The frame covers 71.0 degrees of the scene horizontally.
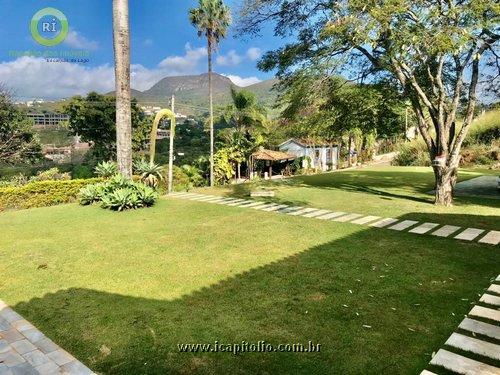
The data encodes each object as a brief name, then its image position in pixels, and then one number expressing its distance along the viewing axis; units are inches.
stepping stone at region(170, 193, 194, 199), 666.2
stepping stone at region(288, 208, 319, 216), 474.6
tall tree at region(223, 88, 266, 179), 1364.4
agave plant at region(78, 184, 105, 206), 572.1
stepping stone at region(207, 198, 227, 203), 595.2
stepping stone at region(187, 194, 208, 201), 625.0
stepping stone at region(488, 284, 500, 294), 223.8
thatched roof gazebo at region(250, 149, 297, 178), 1086.1
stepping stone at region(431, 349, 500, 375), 144.2
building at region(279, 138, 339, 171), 1302.9
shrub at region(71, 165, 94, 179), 1000.2
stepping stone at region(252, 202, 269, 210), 521.4
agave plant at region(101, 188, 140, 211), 513.3
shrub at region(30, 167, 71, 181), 796.0
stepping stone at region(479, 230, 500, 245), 328.5
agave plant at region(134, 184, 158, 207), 542.9
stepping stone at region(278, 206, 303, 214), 491.5
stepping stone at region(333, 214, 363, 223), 432.8
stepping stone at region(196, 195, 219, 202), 611.1
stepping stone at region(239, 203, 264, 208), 539.8
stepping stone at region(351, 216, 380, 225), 419.5
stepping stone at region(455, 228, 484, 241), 343.6
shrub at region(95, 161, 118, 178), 682.2
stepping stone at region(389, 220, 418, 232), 389.7
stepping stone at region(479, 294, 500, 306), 207.3
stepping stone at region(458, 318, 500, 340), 172.7
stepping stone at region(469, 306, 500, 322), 189.6
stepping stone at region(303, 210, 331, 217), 466.0
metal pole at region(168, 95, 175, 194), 691.4
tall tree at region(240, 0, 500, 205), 413.1
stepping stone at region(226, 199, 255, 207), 560.8
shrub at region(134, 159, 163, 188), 696.4
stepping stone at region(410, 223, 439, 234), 374.3
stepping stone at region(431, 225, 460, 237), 359.4
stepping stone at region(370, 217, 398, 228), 404.2
